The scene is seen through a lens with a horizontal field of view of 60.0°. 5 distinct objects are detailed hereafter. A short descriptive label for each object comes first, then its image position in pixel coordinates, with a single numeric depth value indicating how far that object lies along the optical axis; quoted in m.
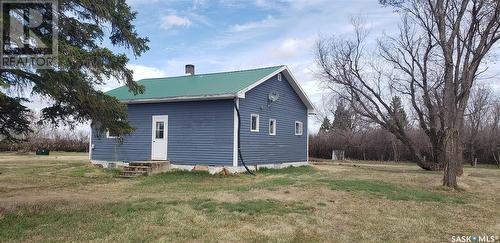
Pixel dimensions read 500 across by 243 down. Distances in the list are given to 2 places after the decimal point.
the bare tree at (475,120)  34.74
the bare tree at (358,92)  24.31
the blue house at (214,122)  17.62
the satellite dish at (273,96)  19.92
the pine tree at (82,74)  7.62
